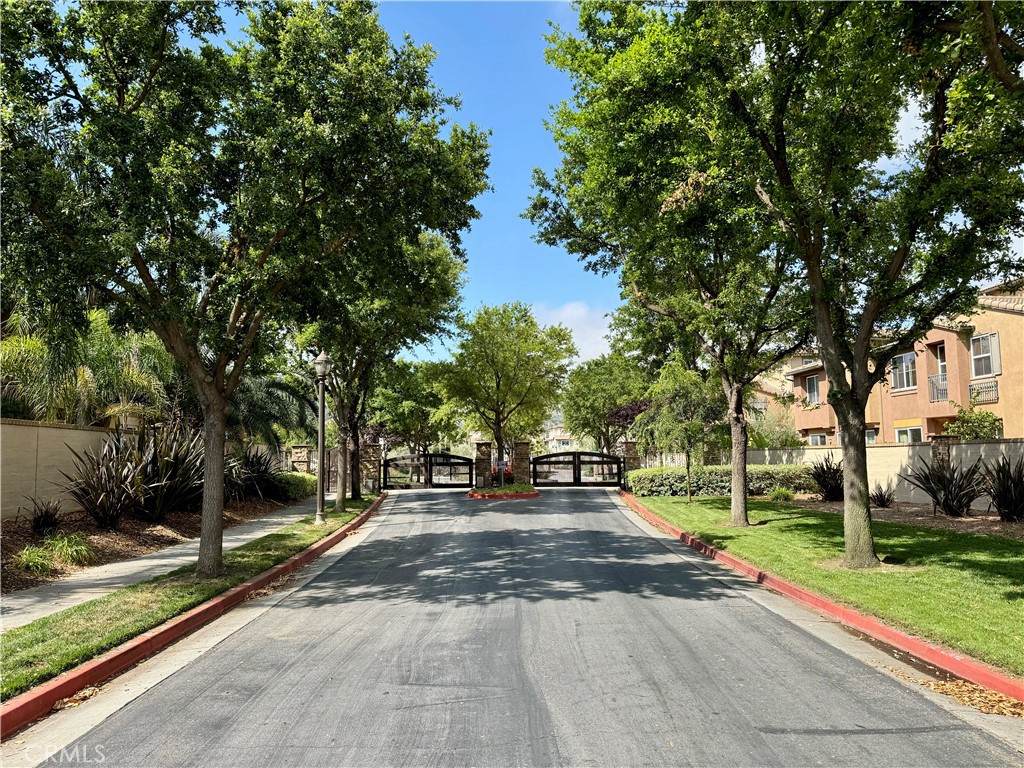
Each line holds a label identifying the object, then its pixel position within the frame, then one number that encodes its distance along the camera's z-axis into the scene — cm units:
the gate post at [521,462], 3338
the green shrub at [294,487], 2270
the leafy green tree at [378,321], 1227
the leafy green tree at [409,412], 4322
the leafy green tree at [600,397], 3316
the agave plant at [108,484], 1241
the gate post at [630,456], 3297
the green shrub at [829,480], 2050
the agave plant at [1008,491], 1421
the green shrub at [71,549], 1017
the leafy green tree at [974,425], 2195
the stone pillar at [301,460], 3100
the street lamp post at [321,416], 1692
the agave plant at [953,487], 1552
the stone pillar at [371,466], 3238
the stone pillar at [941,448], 1747
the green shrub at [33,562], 938
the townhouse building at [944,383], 2475
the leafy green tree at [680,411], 2006
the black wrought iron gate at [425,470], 3447
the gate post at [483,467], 3331
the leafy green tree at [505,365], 2822
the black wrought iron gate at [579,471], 3416
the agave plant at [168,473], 1380
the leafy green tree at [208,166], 835
